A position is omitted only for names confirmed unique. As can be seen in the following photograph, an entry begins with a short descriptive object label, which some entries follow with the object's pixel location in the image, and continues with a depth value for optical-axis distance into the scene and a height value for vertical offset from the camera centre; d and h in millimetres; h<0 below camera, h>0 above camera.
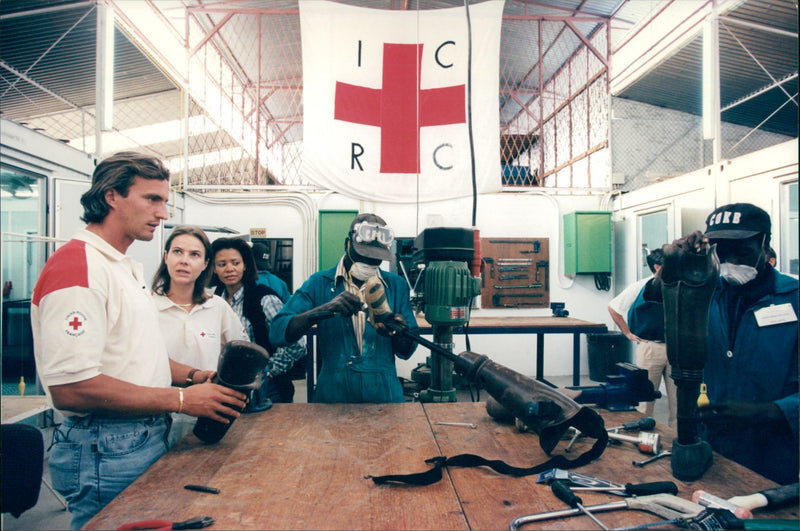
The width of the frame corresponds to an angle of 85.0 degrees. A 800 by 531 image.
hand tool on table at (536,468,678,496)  945 -484
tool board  5266 -42
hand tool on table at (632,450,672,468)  1113 -489
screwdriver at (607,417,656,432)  1313 -470
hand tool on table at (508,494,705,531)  850 -477
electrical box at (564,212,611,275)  5211 +326
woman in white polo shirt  1630 -160
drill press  1453 -46
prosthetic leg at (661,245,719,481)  988 -143
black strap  986 -474
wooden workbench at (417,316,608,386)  3656 -492
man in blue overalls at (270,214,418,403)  1646 -263
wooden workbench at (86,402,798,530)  869 -494
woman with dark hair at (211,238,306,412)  2242 -174
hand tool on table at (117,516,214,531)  814 -481
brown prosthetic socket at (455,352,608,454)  1049 -336
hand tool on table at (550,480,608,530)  903 -479
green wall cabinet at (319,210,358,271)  4906 +428
